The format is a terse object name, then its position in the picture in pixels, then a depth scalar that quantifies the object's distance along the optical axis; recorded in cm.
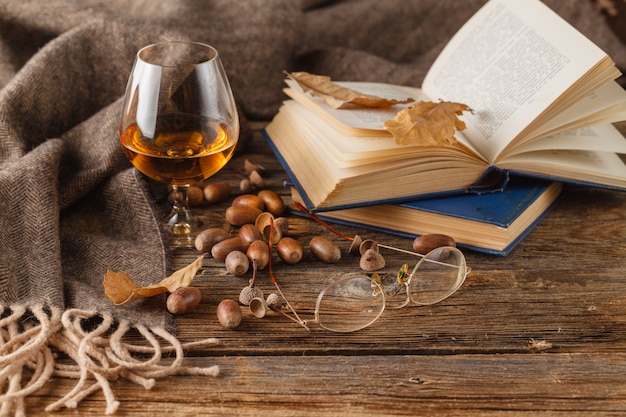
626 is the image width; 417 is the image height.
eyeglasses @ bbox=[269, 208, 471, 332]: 106
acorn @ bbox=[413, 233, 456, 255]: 123
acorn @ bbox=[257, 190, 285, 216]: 138
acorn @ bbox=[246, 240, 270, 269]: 118
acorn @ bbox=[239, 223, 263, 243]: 124
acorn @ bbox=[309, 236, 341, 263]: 122
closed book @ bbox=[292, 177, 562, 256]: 125
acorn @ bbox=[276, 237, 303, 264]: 121
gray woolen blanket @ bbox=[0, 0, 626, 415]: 102
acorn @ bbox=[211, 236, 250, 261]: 122
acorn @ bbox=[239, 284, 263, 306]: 110
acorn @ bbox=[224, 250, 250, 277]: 117
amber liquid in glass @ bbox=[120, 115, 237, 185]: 118
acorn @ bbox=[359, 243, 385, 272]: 120
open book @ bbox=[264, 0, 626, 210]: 128
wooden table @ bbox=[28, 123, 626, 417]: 92
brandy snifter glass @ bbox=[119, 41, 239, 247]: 117
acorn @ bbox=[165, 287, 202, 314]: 108
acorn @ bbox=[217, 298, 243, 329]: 105
